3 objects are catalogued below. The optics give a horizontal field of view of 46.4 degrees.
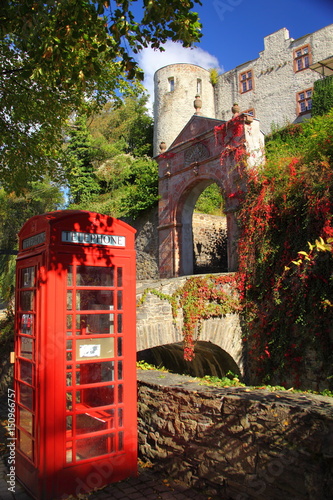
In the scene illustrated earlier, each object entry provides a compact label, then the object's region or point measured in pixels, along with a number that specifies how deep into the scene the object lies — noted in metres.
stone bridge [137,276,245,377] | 8.17
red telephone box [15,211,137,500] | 3.81
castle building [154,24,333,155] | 25.88
